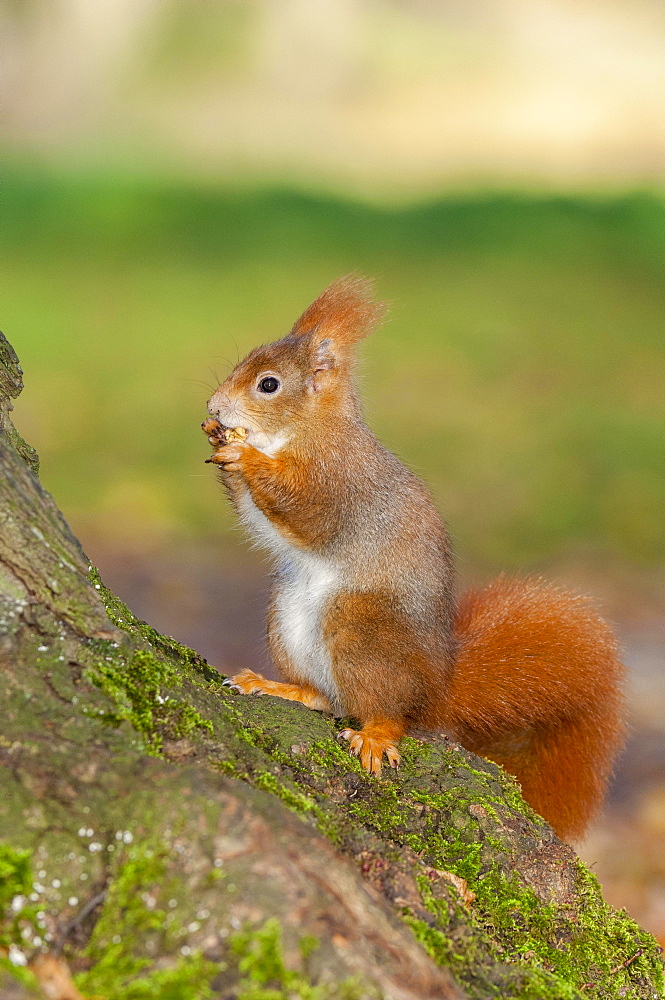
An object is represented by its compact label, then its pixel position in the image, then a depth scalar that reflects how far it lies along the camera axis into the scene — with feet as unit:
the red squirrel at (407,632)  14.01
